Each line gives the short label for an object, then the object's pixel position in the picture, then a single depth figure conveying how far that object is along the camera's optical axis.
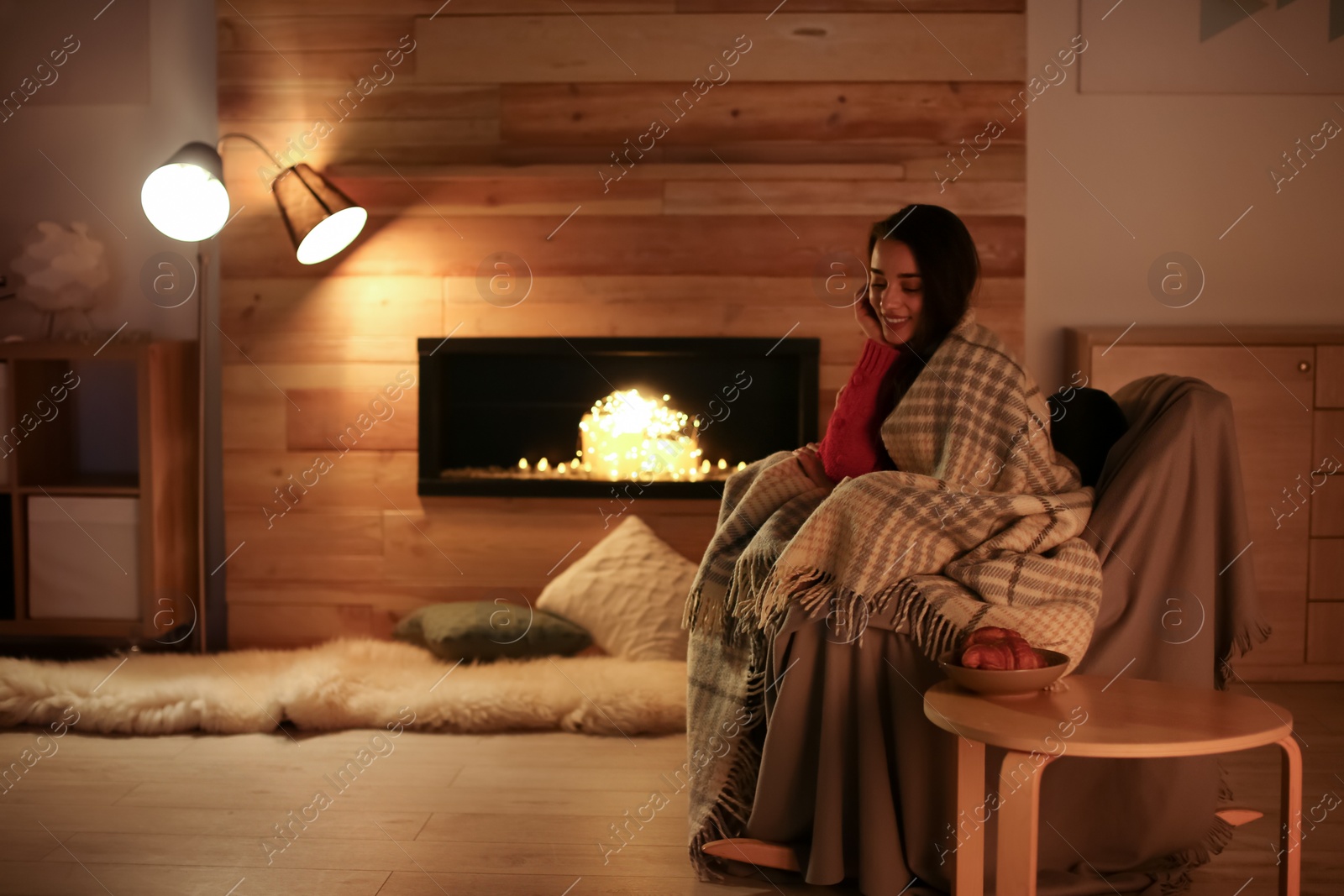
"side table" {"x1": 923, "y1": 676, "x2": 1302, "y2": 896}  1.53
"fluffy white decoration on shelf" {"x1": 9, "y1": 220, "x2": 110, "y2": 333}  3.55
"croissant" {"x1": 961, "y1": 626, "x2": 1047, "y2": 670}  1.73
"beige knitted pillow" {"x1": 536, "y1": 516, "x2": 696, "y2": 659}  3.33
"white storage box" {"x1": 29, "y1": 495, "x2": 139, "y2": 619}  3.47
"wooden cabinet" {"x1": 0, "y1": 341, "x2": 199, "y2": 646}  3.45
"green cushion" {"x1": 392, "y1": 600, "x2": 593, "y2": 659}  3.32
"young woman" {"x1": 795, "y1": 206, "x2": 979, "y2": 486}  2.23
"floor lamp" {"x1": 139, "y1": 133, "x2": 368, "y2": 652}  3.24
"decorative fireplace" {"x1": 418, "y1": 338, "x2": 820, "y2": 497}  3.55
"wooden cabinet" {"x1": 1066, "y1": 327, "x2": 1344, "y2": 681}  3.28
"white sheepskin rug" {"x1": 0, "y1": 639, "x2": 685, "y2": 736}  2.90
